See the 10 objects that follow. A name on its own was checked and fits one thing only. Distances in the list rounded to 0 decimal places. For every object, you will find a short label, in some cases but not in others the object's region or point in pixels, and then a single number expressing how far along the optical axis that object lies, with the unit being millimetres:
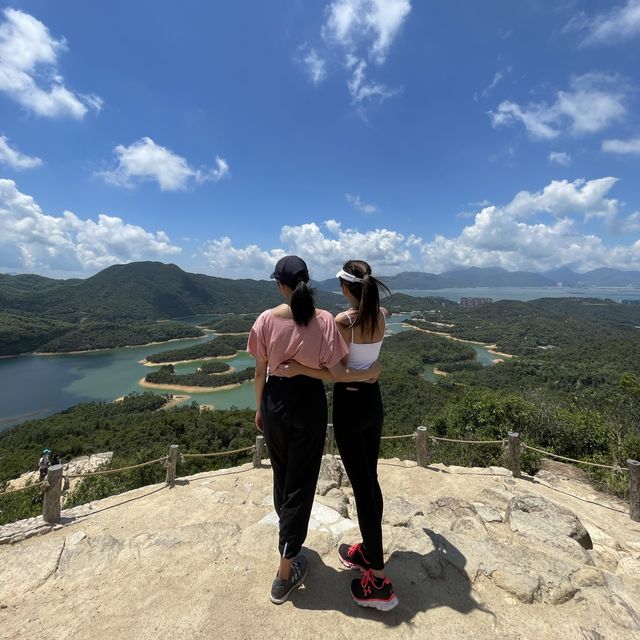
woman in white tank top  1682
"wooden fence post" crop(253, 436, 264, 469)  4574
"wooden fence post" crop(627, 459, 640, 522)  3393
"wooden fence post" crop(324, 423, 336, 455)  4931
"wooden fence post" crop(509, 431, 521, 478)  4383
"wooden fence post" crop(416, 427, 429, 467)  4574
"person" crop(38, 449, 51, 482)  9666
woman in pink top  1572
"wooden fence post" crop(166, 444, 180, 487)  4051
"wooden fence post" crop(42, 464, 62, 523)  3076
